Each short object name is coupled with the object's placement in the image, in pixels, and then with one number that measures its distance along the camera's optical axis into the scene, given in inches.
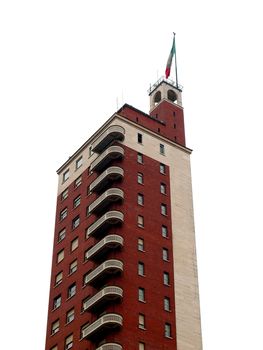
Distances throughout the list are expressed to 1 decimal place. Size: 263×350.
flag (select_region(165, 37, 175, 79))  4662.9
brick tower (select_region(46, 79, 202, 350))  3454.7
